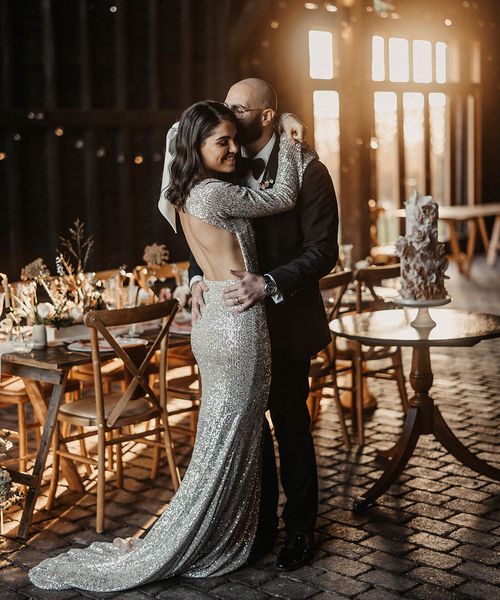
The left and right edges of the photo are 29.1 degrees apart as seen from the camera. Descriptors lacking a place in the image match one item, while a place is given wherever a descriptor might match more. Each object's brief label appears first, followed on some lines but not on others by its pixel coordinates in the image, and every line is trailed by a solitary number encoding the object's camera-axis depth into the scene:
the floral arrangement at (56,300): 5.17
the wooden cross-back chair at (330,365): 5.50
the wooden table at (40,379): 4.56
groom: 3.83
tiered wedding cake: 4.53
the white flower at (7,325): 4.96
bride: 3.76
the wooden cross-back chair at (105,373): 5.49
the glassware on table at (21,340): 4.91
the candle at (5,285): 5.23
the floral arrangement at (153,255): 6.36
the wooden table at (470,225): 13.31
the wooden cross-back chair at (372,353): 5.87
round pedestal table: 4.60
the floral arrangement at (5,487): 4.38
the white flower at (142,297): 5.76
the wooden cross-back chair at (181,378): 5.42
